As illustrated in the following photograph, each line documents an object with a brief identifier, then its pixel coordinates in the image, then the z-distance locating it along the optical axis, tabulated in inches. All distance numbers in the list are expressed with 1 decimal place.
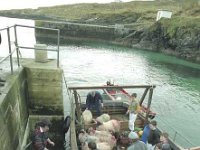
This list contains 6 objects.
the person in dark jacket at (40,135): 332.7
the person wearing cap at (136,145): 271.3
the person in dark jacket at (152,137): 374.9
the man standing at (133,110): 455.2
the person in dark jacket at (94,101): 482.9
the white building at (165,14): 2204.0
